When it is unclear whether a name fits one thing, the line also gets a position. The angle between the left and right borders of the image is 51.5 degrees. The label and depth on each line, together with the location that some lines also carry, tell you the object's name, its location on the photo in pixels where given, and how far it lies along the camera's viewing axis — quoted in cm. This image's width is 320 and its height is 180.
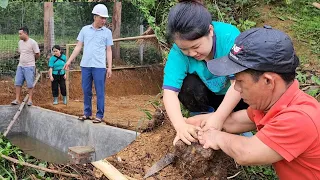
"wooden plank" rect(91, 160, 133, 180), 229
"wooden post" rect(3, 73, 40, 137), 276
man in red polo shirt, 147
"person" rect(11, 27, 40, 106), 275
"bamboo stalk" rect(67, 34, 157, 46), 299
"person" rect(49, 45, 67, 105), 276
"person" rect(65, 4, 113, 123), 278
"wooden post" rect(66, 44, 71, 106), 279
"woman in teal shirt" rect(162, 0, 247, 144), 197
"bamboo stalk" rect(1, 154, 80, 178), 250
